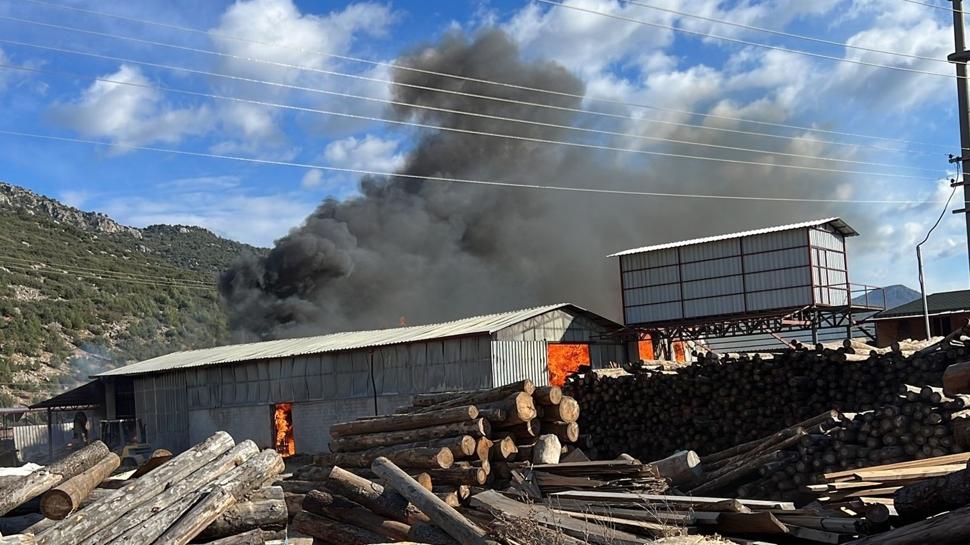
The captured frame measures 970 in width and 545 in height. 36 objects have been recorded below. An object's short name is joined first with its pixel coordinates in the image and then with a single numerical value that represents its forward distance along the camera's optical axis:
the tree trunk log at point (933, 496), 7.15
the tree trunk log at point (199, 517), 8.95
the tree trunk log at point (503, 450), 15.02
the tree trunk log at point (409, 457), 14.70
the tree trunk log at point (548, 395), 15.76
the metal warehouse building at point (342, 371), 26.95
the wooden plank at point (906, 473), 11.02
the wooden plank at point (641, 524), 9.81
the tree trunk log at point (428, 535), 12.13
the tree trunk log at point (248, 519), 9.73
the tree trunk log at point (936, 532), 6.64
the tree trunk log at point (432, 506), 11.68
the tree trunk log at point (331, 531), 13.06
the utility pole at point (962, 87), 24.81
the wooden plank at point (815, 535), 9.29
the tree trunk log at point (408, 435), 15.14
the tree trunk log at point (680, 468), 14.04
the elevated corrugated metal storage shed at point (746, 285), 33.03
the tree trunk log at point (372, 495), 13.02
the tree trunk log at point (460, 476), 14.45
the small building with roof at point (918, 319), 37.53
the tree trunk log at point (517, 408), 15.36
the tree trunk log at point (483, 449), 14.96
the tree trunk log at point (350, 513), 12.75
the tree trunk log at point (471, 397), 15.92
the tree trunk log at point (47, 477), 9.20
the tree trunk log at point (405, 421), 15.38
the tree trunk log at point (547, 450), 14.98
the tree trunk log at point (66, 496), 9.03
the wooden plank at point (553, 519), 9.92
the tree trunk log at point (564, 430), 15.92
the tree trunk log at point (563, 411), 15.91
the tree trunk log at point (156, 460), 10.92
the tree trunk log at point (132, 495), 8.57
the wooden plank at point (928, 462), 11.55
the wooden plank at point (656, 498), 10.62
